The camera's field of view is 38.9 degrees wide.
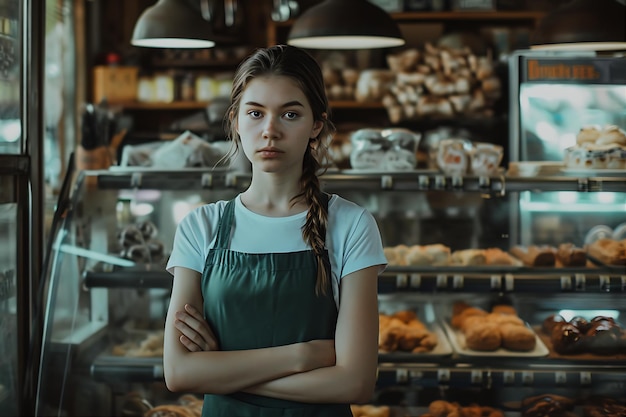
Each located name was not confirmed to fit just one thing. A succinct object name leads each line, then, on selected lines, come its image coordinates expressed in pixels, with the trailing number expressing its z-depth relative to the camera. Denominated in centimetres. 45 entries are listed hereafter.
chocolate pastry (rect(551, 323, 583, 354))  295
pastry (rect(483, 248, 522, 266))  304
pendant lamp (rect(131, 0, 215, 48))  323
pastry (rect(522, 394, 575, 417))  297
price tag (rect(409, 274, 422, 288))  292
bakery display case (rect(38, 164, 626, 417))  292
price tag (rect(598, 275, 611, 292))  290
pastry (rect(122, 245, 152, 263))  309
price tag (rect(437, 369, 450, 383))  290
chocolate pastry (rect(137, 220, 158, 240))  315
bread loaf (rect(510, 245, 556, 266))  303
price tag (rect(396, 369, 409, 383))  290
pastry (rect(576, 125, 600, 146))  311
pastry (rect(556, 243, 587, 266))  303
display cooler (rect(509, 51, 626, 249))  302
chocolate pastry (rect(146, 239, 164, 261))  312
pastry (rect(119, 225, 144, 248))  311
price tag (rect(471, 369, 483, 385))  289
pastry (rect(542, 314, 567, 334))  299
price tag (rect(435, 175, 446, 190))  295
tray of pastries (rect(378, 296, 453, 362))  298
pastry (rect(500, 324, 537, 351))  295
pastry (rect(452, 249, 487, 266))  303
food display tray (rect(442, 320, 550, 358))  295
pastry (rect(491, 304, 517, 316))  306
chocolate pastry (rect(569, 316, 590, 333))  296
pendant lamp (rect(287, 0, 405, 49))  313
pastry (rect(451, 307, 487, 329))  309
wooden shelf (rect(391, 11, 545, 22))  532
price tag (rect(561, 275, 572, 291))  290
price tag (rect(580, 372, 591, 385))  289
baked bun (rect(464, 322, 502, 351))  295
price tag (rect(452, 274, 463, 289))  292
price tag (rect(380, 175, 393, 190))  297
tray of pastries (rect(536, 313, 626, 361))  295
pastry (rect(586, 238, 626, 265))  297
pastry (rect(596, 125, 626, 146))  305
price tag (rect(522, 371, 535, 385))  288
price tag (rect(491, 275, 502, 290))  292
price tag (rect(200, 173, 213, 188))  301
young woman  170
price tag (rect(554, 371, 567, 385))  288
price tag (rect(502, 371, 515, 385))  288
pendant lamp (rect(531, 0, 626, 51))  306
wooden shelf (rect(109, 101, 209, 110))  564
